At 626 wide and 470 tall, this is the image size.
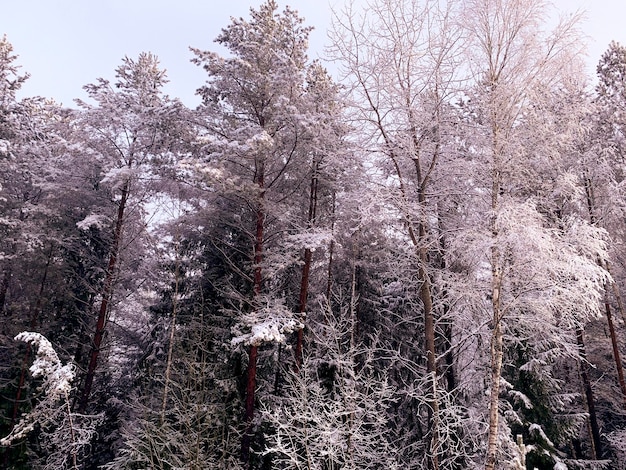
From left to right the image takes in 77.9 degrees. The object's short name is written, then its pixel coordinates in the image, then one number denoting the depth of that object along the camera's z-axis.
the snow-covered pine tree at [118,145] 12.55
